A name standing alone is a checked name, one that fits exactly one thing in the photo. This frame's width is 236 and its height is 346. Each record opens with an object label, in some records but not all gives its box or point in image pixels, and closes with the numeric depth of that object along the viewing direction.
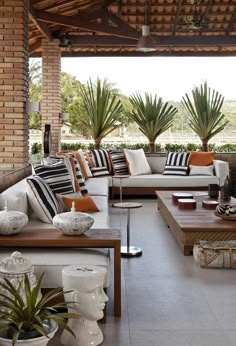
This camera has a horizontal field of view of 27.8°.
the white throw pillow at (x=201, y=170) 8.78
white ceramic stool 2.85
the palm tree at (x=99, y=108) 9.57
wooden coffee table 4.79
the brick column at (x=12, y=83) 6.17
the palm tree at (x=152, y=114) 9.59
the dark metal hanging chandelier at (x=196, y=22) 7.67
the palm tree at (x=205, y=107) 9.54
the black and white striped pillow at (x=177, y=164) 8.91
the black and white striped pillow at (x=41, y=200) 4.09
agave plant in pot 2.31
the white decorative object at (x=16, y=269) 2.86
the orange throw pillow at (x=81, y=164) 8.05
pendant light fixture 7.77
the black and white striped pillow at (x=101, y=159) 8.97
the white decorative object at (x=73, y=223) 3.31
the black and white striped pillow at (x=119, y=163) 9.02
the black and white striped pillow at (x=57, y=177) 4.79
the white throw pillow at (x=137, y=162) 9.05
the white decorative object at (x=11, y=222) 3.27
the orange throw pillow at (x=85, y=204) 4.78
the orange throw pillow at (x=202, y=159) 8.98
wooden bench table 3.22
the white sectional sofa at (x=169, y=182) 8.59
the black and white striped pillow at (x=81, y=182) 5.89
